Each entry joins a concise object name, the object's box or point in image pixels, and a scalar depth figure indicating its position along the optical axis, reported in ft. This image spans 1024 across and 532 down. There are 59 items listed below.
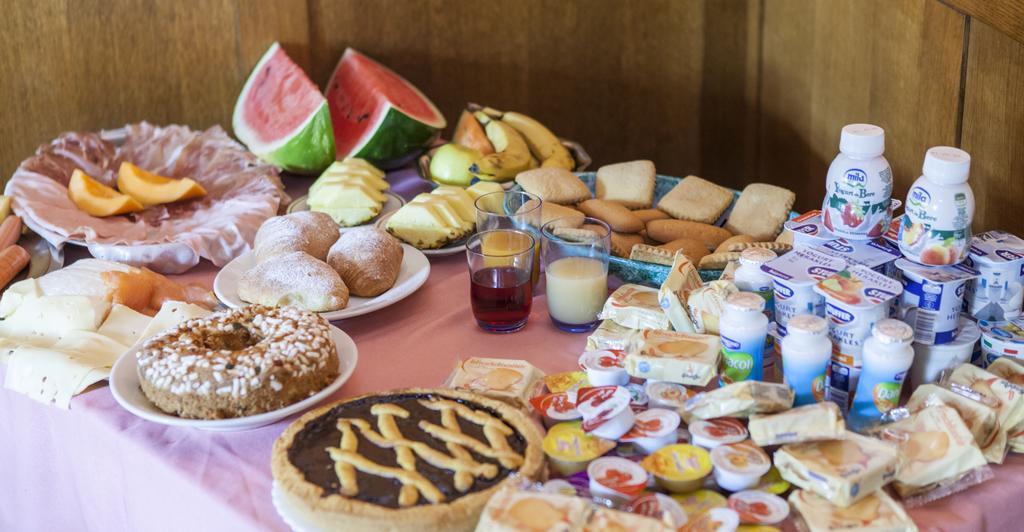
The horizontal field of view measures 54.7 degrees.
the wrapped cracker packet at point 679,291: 4.45
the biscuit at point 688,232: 5.71
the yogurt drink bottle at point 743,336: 3.95
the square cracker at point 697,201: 6.07
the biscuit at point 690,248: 5.40
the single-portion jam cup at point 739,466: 3.56
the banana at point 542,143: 7.36
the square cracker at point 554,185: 6.18
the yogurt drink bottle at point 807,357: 3.80
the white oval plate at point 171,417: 4.12
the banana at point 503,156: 6.97
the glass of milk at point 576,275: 5.05
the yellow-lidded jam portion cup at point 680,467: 3.57
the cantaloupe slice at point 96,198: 6.77
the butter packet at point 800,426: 3.55
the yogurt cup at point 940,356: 4.08
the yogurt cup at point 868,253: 4.29
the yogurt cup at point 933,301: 4.01
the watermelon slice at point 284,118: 7.40
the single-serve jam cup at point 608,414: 3.83
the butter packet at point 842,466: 3.38
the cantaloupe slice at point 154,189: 7.07
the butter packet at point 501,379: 4.29
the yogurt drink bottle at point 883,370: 3.74
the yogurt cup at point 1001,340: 4.12
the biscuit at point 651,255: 5.33
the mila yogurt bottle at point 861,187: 4.36
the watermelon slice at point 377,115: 7.58
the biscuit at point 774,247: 5.18
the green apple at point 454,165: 7.03
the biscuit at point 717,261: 5.15
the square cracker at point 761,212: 5.87
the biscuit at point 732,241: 5.38
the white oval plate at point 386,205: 6.77
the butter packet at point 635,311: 4.63
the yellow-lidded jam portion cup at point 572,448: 3.73
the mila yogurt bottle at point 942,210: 4.08
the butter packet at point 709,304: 4.29
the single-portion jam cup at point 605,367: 4.22
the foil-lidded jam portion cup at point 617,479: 3.50
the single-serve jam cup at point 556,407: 4.02
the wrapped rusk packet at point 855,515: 3.32
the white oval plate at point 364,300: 5.23
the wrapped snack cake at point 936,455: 3.58
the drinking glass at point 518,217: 5.45
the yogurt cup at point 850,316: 3.89
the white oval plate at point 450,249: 6.06
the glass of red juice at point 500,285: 5.09
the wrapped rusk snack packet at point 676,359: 3.97
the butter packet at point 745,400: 3.71
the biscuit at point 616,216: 5.85
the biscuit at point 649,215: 6.09
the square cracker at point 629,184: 6.38
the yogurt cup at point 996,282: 4.17
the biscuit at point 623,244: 5.61
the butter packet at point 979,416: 3.78
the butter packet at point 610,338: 4.63
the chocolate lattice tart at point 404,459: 3.39
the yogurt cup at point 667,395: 3.98
